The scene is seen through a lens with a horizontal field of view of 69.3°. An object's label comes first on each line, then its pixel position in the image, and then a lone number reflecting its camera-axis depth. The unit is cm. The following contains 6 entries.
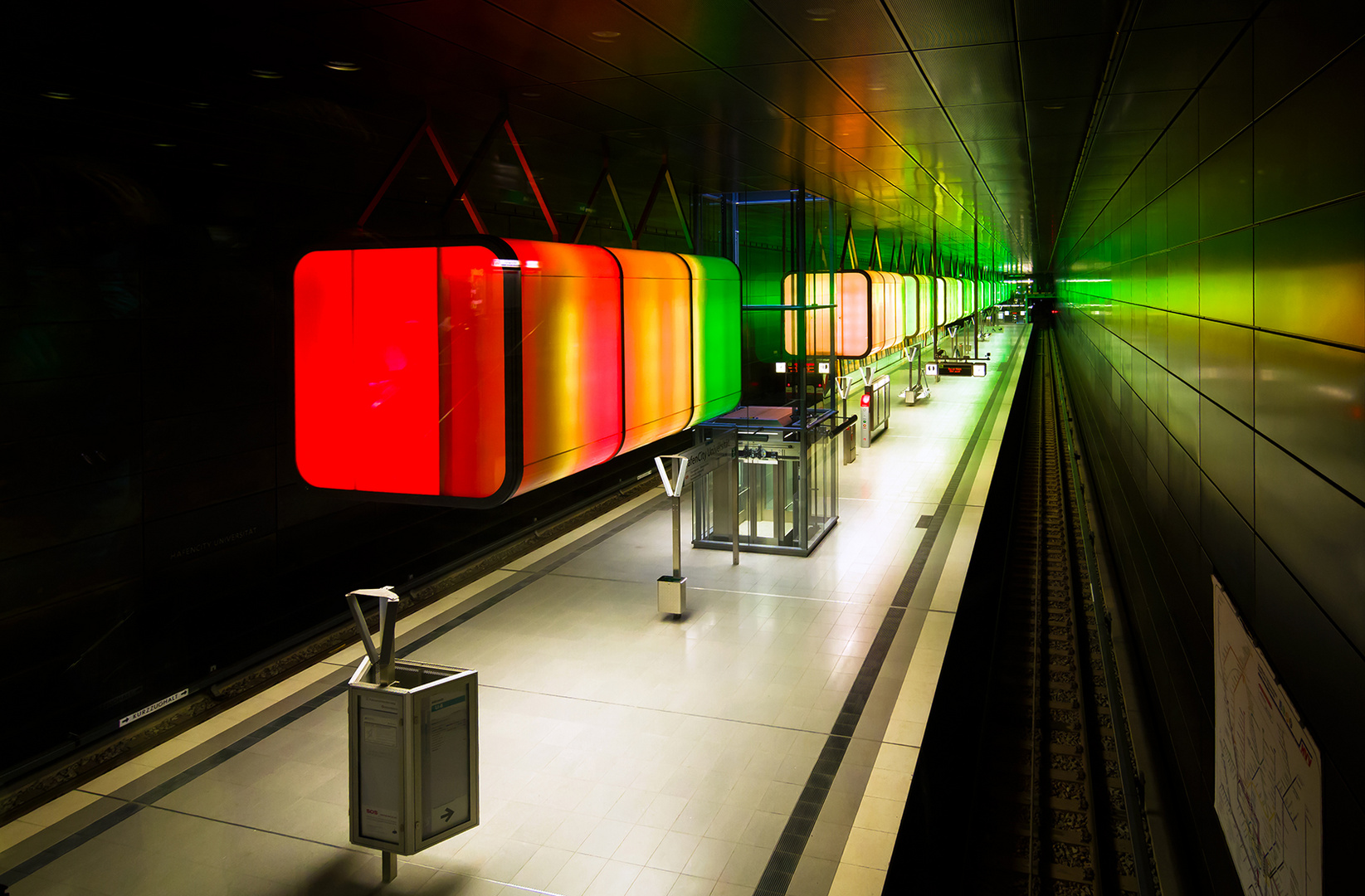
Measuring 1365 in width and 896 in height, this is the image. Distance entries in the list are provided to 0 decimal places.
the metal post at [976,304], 2573
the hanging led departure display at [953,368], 2305
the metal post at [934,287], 1856
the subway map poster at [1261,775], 242
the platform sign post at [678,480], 830
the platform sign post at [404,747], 445
